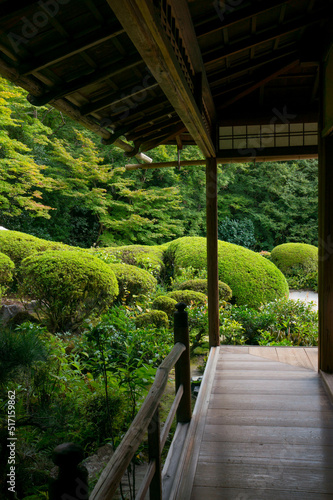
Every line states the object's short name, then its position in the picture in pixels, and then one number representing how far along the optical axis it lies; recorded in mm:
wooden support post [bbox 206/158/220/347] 4340
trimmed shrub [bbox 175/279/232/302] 6012
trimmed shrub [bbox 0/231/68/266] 6340
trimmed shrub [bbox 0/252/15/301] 5328
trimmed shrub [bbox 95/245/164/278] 7250
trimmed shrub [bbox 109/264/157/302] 5941
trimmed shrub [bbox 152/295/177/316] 5359
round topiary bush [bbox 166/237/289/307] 6488
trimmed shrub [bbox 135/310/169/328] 4867
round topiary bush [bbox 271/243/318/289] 9180
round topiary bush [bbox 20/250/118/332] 4566
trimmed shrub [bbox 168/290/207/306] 5609
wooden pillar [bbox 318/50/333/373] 3227
